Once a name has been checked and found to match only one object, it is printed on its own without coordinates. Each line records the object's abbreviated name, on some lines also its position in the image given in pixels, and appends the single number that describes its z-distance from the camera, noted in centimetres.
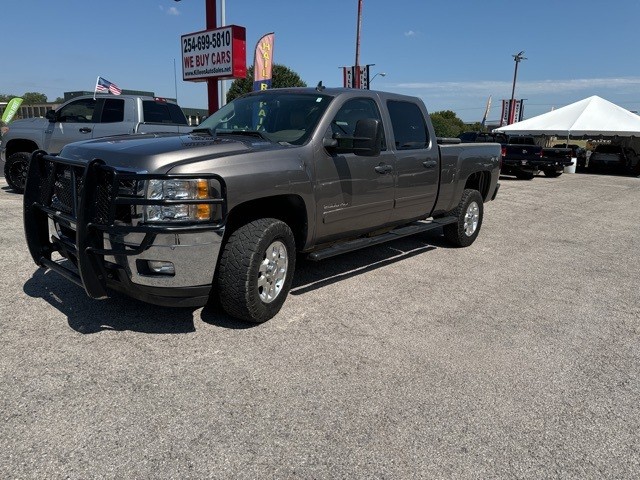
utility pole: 2731
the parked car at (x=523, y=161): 1905
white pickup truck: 923
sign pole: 1307
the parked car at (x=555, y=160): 1999
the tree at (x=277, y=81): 3812
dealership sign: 1235
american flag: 1526
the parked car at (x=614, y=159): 2481
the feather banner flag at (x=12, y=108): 2261
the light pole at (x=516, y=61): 5325
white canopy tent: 2322
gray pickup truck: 326
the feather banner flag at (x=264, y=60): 1410
